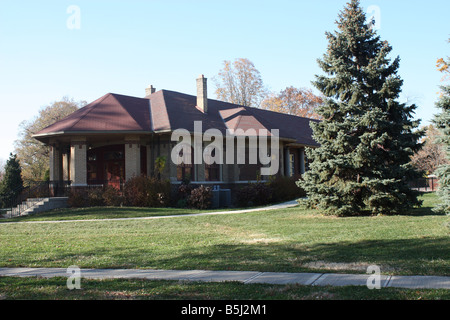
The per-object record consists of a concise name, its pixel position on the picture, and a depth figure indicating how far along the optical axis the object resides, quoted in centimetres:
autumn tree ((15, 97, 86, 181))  4653
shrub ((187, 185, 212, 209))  2306
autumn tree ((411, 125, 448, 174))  4031
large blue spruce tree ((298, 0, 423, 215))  1605
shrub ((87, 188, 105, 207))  2325
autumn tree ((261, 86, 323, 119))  5978
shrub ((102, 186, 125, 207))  2302
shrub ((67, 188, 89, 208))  2322
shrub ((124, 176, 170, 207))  2308
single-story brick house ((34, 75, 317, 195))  2467
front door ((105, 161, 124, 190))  2659
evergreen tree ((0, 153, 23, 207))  2939
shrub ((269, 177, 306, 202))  2581
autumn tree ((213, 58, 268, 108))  5794
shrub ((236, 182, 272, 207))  2433
